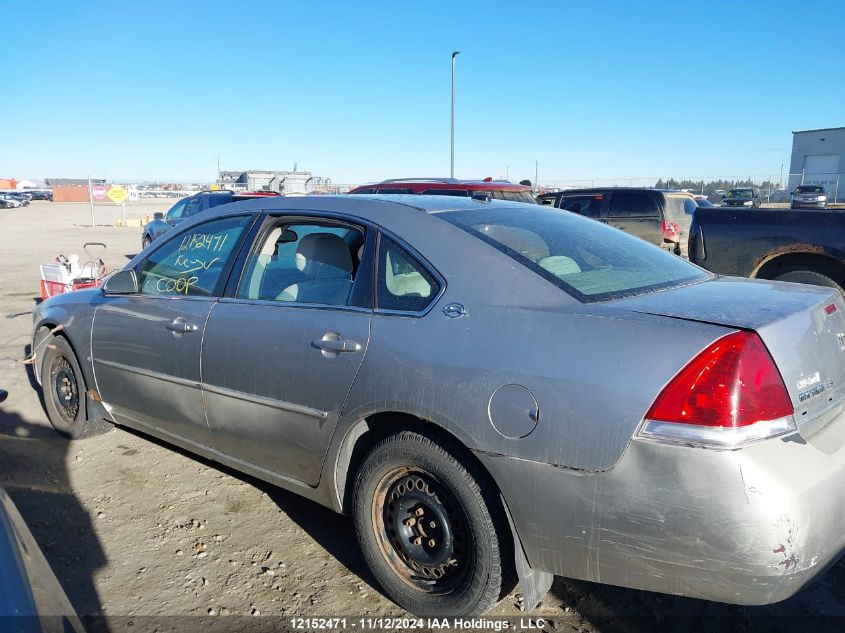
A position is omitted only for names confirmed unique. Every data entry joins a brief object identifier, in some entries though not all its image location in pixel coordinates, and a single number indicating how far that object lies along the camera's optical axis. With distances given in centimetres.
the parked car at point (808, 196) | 2831
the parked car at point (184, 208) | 1440
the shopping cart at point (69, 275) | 674
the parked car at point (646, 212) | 1152
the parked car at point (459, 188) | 897
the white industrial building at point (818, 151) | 4450
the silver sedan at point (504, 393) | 191
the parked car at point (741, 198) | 3231
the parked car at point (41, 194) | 6794
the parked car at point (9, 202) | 5044
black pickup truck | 637
